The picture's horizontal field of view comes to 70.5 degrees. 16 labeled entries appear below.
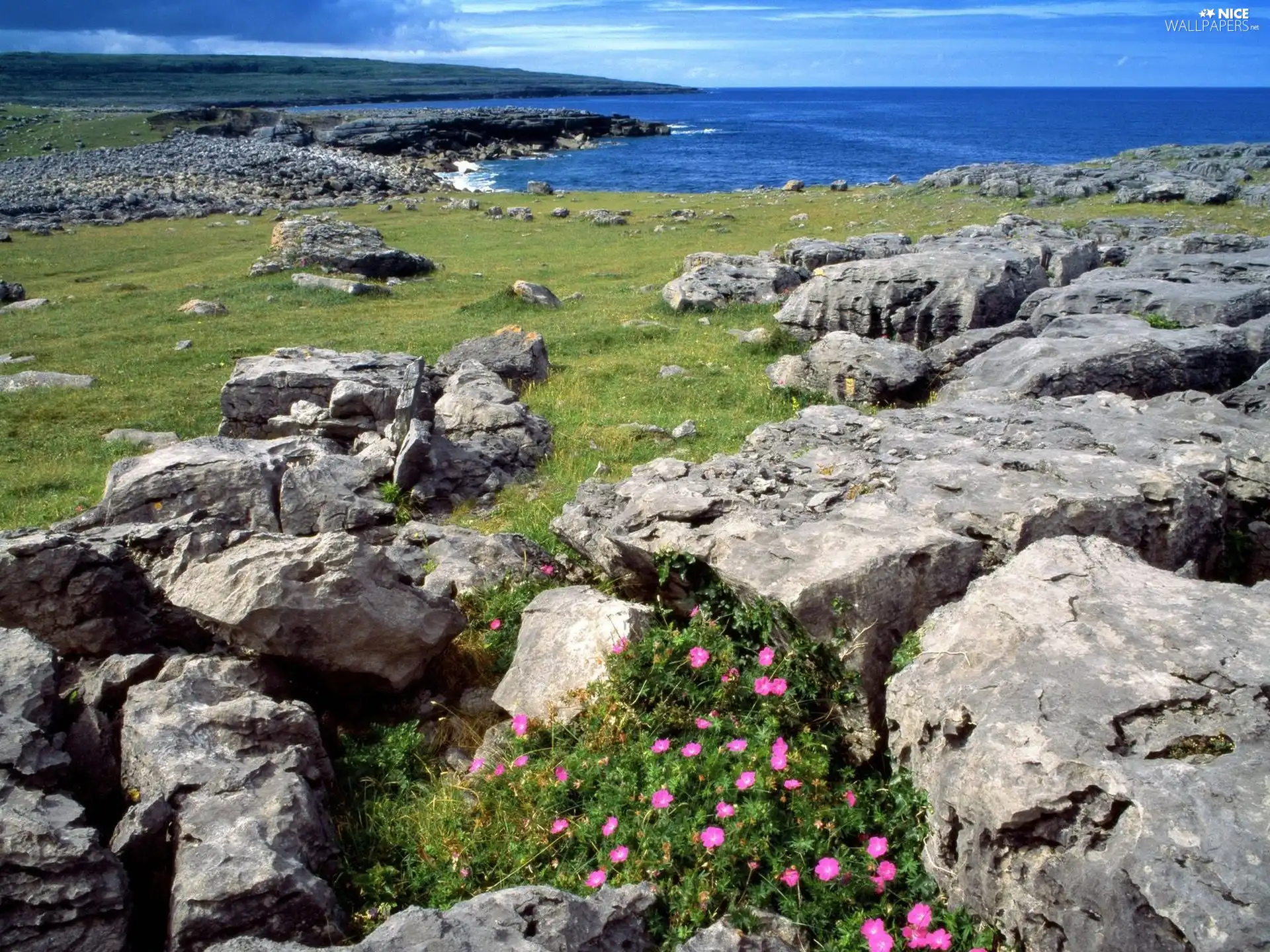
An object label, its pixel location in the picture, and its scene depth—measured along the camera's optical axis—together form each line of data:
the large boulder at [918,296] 20.06
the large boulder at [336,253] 33.75
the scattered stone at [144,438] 16.48
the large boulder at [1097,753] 3.97
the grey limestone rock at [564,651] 7.13
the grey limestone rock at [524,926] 4.30
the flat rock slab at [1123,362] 13.54
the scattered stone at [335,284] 30.28
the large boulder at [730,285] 26.53
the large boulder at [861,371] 16.72
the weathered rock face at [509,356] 19.19
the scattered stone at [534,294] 28.33
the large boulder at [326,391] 15.14
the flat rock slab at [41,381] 20.30
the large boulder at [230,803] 4.91
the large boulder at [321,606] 6.99
